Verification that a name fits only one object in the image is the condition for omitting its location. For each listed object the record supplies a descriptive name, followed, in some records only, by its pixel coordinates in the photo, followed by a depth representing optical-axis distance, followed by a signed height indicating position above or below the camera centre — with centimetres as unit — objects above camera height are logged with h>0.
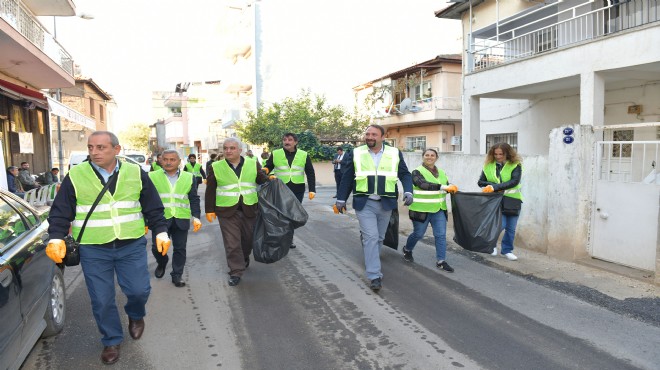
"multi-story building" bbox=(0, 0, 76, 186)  1181 +264
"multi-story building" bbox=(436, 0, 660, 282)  638 +85
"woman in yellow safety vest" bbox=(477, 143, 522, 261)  666 -41
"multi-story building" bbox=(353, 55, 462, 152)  2378 +245
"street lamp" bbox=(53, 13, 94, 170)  1786 +260
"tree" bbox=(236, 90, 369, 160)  2573 +165
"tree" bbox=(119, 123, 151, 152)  7356 +301
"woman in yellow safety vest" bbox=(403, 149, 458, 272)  636 -62
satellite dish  2498 +236
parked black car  301 -87
